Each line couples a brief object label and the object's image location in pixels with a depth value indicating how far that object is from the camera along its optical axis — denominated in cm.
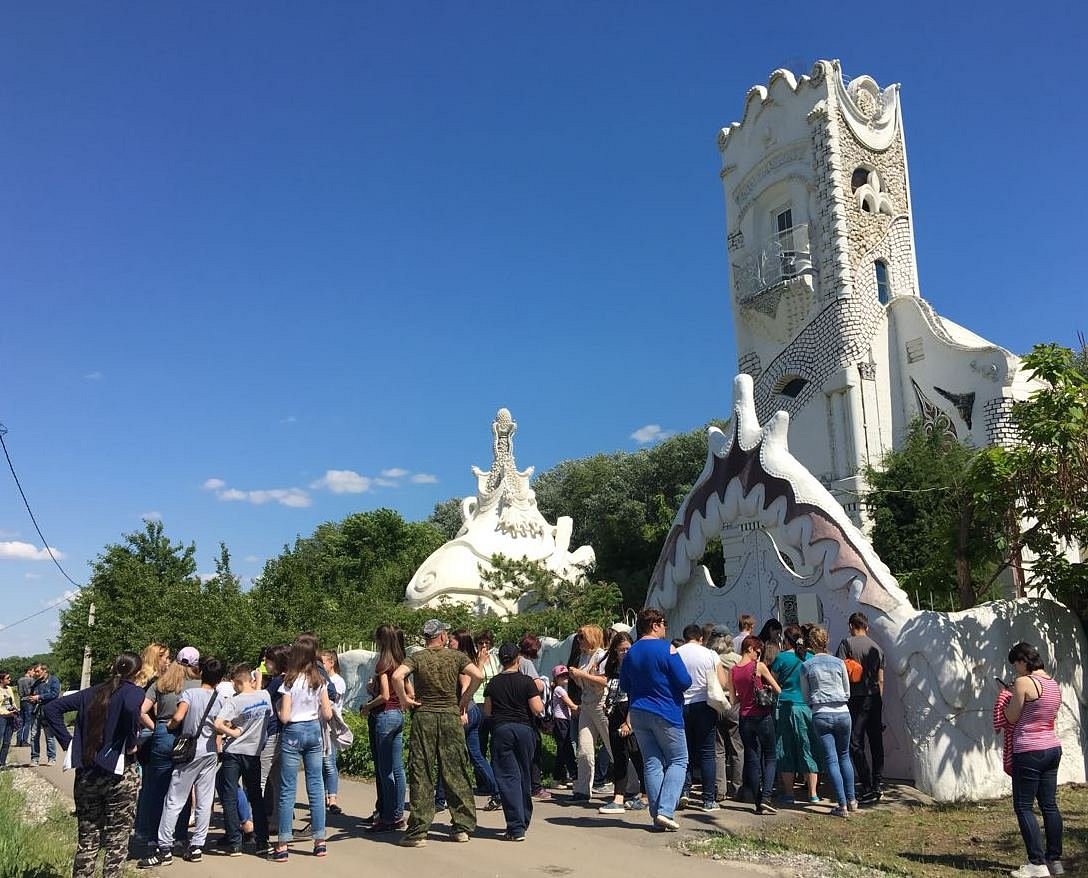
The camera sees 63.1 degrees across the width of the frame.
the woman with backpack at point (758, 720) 771
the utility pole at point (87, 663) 2489
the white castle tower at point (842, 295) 2195
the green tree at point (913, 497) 1806
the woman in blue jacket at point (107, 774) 568
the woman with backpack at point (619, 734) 780
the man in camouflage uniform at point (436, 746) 672
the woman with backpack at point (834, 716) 739
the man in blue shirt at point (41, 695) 1406
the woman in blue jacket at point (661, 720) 681
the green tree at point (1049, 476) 830
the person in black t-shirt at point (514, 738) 679
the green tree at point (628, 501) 3403
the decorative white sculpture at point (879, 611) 818
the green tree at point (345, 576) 2072
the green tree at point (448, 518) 5459
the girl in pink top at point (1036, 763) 559
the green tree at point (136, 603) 2105
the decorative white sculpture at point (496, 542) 2570
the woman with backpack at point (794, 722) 784
